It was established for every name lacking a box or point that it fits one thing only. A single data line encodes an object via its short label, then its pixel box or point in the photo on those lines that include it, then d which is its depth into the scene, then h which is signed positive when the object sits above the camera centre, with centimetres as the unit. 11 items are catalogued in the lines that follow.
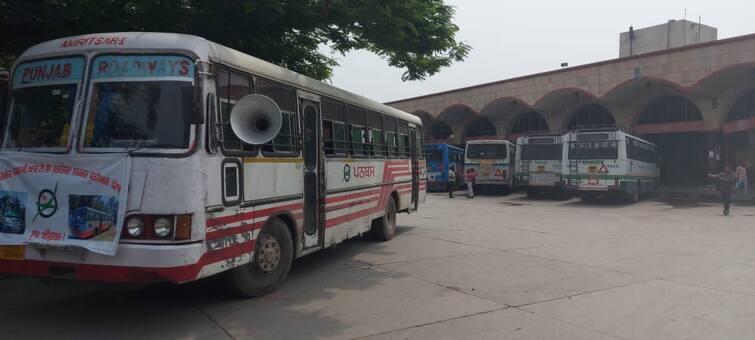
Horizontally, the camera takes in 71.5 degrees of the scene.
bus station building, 2256 +347
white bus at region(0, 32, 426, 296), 464 +24
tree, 744 +239
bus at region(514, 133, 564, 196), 2162 +27
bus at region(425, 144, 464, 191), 2698 +19
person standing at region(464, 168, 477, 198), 2410 -53
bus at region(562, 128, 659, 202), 1897 +21
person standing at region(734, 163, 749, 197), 2062 -37
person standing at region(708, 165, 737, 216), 1666 -55
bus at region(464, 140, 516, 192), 2516 +28
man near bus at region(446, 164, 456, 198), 2412 -53
